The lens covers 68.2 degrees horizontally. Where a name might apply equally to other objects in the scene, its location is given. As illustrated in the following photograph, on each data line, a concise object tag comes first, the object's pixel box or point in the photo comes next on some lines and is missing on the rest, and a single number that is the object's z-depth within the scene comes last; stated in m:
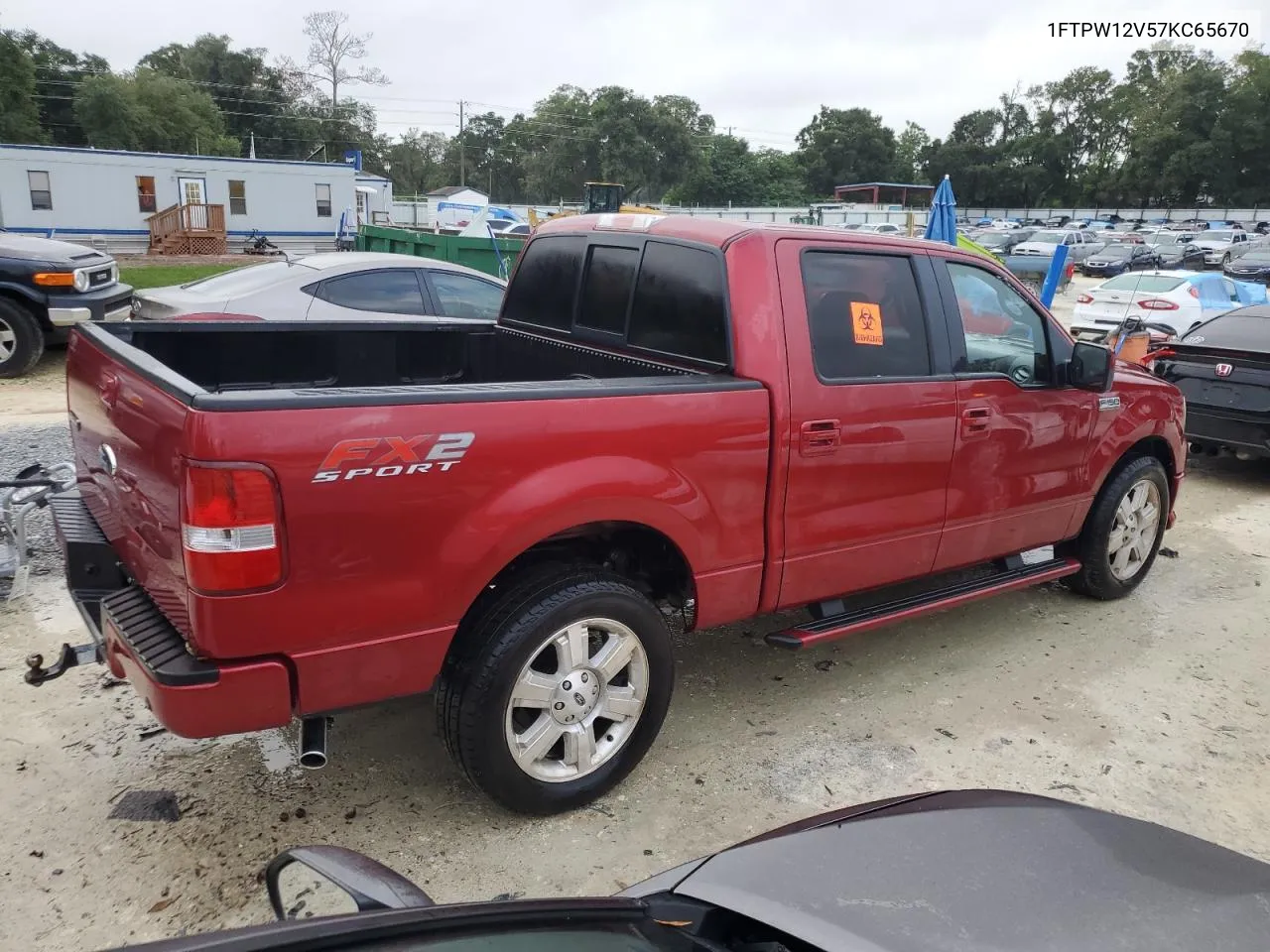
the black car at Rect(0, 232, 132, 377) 9.52
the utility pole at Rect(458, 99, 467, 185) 87.46
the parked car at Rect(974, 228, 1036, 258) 44.61
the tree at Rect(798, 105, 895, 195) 98.69
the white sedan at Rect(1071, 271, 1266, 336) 15.98
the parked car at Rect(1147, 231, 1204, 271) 39.12
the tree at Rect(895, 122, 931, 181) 101.44
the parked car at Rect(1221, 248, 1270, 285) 32.69
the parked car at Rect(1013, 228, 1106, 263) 39.66
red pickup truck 2.56
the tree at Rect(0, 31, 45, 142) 46.47
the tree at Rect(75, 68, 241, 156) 52.06
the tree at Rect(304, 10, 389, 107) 73.56
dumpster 14.12
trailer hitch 3.03
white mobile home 28.92
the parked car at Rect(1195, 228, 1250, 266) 39.90
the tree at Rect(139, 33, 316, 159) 69.88
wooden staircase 29.20
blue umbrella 11.66
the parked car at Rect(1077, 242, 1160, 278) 35.28
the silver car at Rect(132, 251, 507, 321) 7.79
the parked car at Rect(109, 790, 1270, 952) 1.46
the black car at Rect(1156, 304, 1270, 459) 7.89
